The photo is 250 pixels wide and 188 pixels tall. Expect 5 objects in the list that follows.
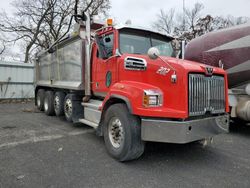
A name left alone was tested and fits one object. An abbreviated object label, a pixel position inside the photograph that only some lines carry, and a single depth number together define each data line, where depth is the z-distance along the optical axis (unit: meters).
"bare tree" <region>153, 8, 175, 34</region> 35.06
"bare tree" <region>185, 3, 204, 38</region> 31.47
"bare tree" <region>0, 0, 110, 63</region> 22.98
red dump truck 3.25
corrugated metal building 13.23
